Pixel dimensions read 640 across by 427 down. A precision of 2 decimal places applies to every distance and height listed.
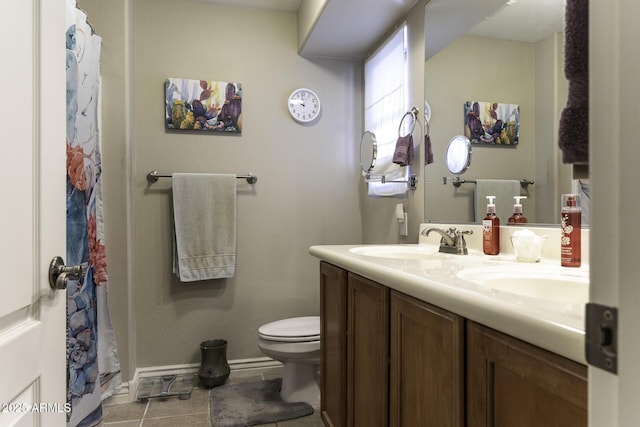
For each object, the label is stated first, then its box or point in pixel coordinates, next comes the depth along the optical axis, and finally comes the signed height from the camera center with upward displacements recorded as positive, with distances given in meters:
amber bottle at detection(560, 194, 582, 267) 1.06 -0.07
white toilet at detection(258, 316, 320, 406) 2.00 -0.75
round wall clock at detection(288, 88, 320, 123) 2.57 +0.72
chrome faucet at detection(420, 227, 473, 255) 1.49 -0.12
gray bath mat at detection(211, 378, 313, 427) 1.90 -1.04
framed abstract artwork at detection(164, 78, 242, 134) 2.36 +0.67
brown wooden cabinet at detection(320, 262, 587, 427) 0.58 -0.33
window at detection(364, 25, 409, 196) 2.11 +0.66
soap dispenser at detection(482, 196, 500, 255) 1.41 -0.08
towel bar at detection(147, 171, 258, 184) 2.30 +0.22
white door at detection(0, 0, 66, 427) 0.65 +0.00
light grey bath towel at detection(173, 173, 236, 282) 2.29 -0.09
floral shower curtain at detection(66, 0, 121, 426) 1.38 -0.06
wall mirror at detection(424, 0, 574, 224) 1.25 +0.48
